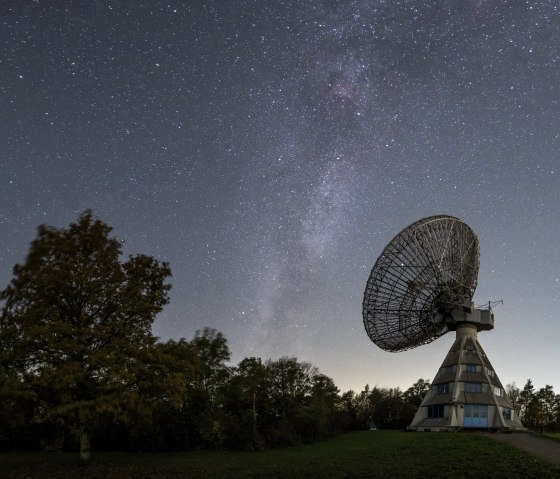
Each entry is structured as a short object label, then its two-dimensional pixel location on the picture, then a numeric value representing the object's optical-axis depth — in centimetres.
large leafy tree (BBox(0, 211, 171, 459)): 1898
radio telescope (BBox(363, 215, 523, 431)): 4159
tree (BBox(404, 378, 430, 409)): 8462
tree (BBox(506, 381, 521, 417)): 9640
